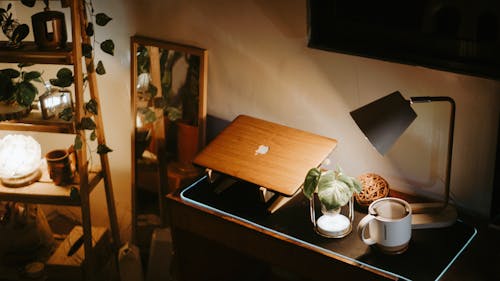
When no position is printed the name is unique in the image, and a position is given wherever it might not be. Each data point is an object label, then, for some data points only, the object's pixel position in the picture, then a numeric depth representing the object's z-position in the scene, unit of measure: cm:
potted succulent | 188
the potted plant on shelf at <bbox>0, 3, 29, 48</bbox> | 238
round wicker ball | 205
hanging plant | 246
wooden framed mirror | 254
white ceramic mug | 183
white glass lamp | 263
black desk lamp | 177
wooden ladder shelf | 237
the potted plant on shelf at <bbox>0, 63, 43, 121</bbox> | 248
